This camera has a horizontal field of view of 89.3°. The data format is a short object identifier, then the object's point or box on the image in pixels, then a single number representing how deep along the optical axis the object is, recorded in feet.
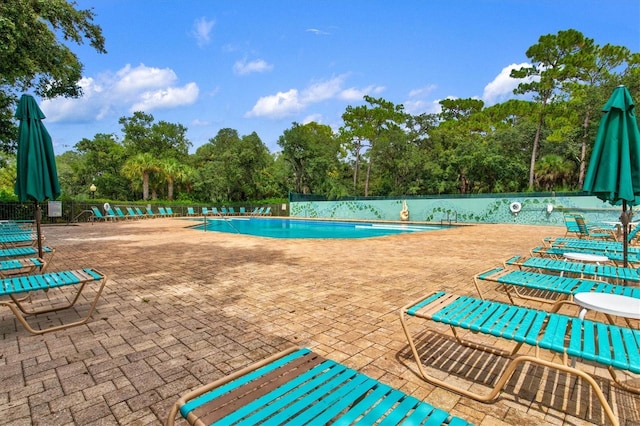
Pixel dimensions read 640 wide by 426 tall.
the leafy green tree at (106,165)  103.04
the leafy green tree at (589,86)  68.64
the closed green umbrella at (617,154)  10.85
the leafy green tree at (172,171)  93.91
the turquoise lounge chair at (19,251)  14.72
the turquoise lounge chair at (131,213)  71.44
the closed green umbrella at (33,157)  12.73
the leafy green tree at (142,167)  91.25
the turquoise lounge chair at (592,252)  14.38
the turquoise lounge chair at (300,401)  3.98
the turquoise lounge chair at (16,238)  17.52
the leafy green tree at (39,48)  21.81
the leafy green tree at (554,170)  76.59
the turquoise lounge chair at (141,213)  73.64
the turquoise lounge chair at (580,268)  11.04
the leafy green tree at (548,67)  68.03
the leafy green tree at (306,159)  93.15
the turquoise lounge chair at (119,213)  67.77
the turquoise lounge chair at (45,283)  9.32
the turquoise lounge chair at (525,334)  5.23
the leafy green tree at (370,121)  96.94
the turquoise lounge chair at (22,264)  11.99
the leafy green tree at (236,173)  95.76
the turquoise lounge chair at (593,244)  16.56
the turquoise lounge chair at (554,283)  9.15
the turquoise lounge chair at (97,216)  61.98
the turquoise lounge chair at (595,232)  23.97
